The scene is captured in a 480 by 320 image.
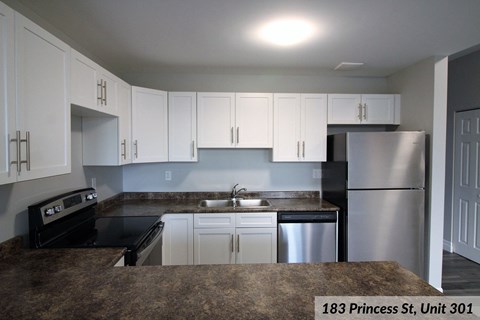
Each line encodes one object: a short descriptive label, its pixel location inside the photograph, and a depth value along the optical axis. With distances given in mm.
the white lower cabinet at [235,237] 2758
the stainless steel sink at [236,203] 3258
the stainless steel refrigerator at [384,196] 2662
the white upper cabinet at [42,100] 1253
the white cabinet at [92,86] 1721
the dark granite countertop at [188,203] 2744
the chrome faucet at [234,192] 3258
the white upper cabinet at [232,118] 3025
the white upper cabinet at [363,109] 3100
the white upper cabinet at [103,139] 2430
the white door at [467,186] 3400
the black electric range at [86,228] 1705
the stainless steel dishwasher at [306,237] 2746
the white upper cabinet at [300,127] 3049
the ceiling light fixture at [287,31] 1993
